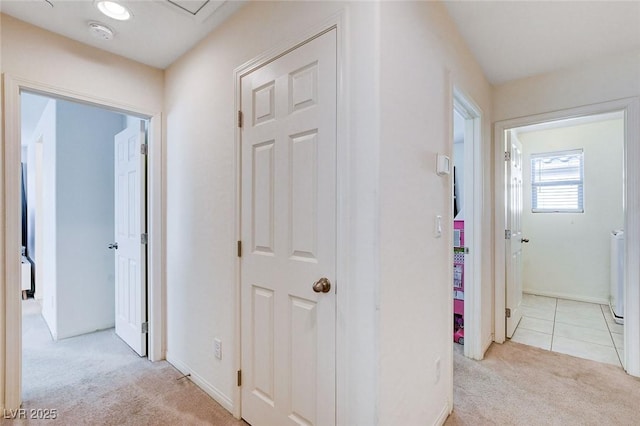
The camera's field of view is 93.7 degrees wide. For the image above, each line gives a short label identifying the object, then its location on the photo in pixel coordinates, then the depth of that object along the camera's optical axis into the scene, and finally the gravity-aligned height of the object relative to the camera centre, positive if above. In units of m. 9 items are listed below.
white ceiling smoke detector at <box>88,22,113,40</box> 1.88 +1.16
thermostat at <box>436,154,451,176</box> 1.62 +0.25
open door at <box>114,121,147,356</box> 2.52 -0.25
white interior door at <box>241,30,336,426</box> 1.34 -0.13
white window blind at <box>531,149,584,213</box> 4.09 +0.39
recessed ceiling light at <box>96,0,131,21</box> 1.71 +1.19
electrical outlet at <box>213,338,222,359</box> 1.91 -0.88
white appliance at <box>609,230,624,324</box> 3.21 -0.72
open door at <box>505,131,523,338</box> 2.83 -0.24
